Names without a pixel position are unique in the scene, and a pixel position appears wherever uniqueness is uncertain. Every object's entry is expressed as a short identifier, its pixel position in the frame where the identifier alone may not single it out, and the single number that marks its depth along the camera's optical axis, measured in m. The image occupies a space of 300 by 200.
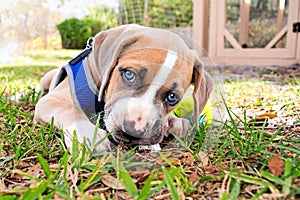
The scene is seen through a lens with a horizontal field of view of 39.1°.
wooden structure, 1.76
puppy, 0.44
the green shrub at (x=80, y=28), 3.65
